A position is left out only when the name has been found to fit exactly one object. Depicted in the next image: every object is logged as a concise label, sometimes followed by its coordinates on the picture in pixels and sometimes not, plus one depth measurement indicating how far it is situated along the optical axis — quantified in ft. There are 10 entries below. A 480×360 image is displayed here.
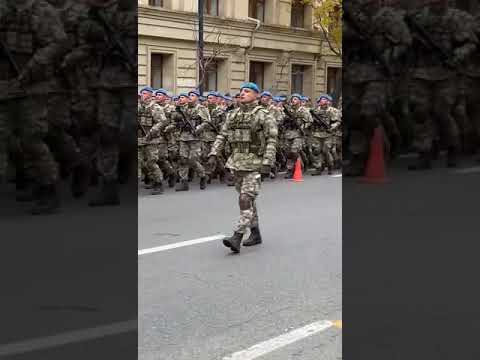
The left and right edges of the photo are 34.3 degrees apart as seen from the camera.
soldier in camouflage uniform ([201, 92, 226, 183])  47.24
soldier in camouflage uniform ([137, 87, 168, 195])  39.88
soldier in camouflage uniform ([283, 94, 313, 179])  53.98
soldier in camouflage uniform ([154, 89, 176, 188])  43.45
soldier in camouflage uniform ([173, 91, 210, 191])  43.70
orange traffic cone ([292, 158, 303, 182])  50.47
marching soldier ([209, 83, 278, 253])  24.79
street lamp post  63.54
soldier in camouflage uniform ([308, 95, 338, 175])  54.90
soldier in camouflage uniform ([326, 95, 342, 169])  54.29
